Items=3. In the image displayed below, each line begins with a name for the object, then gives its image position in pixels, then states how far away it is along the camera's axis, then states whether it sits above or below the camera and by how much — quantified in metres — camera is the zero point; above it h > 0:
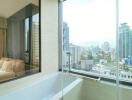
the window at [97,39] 1.32 +0.18
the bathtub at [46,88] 1.25 -0.66
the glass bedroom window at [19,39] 1.21 +0.16
